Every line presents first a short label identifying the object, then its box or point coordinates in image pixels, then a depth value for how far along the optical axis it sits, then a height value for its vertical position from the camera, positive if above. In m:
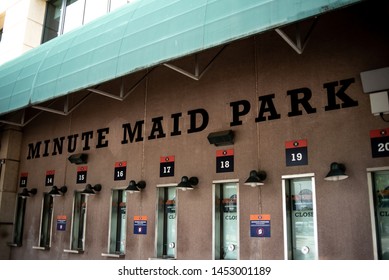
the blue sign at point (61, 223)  10.12 -0.19
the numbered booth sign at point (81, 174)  9.95 +1.13
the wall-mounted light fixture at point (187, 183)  7.39 +0.69
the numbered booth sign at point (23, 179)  11.73 +1.13
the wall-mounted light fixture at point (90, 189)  9.25 +0.68
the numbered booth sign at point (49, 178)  10.80 +1.10
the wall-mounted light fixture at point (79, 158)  9.87 +1.52
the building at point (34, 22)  12.91 +6.84
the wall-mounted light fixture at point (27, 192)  11.23 +0.71
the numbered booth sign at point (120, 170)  9.05 +1.12
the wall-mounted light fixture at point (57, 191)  10.27 +0.69
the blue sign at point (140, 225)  8.33 -0.18
